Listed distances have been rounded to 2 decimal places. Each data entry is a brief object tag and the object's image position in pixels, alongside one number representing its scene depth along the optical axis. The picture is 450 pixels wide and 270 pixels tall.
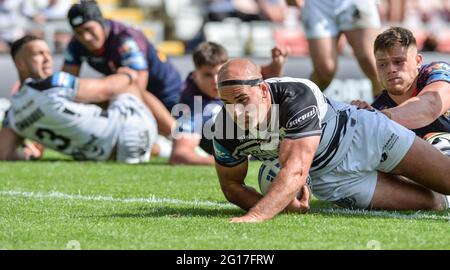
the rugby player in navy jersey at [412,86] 13.37
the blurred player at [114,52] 21.58
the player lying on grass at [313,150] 11.60
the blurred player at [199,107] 20.75
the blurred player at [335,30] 19.83
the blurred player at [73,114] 20.08
